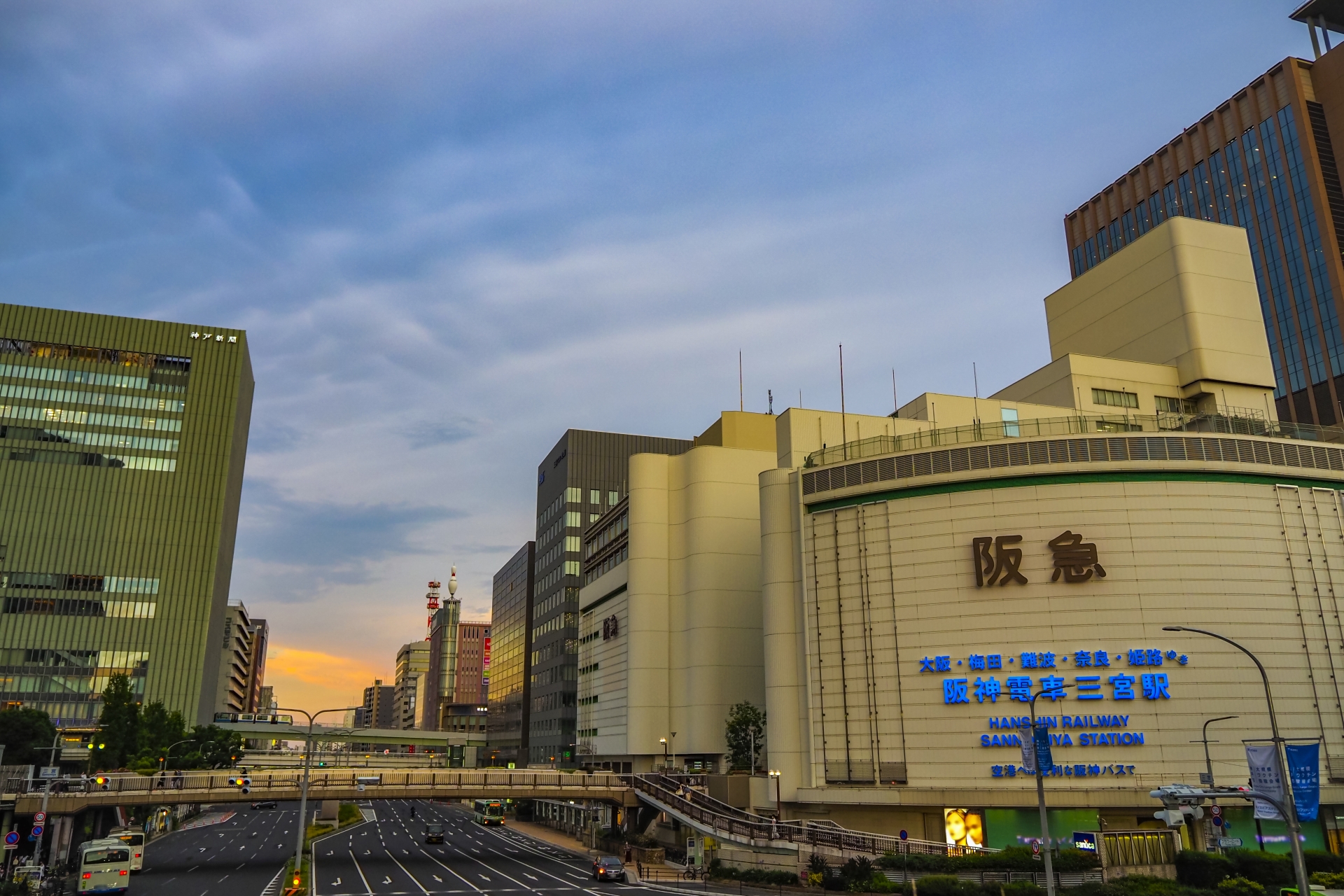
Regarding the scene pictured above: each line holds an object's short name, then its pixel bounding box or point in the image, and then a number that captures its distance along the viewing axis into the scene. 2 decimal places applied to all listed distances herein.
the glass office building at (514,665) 176.38
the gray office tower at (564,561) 148.25
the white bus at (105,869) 55.28
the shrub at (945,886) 49.66
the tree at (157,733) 110.12
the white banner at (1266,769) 28.14
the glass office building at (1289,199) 143.38
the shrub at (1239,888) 44.34
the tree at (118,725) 97.38
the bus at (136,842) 65.19
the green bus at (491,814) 132.25
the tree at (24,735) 89.69
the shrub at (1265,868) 47.22
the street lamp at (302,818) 60.50
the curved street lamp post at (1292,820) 26.58
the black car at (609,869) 64.62
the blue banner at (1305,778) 28.03
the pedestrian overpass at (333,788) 69.31
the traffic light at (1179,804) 42.84
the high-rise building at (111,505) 155.91
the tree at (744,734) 84.88
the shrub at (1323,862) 49.44
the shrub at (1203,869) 47.62
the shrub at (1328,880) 43.16
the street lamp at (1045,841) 39.34
